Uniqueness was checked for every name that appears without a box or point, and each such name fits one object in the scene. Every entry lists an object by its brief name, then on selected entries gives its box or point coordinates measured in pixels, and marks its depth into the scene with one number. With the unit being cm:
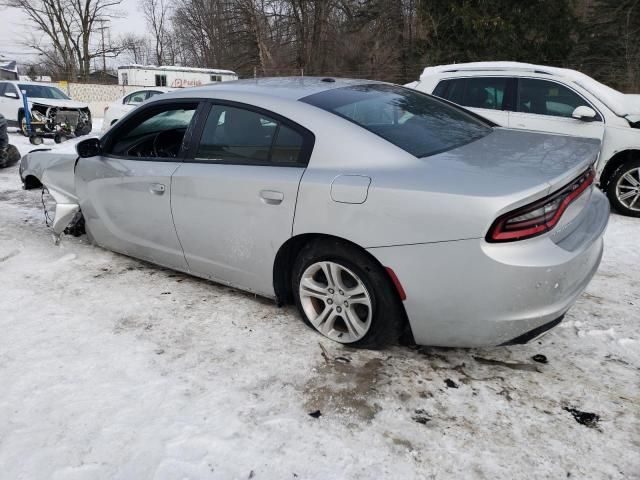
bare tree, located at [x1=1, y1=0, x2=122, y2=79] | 3931
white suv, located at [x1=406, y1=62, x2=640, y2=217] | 561
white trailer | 2522
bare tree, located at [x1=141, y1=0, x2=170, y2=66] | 5506
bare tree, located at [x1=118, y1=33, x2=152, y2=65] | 4525
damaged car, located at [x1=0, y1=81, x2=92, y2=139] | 1341
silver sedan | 228
